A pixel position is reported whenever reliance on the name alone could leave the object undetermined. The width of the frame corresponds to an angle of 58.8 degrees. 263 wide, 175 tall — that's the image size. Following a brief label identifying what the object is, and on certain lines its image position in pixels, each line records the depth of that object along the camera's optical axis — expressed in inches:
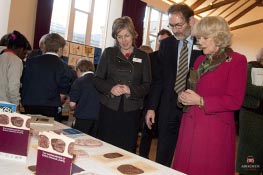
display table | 34.5
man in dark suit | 63.8
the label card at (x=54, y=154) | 29.4
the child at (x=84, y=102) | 91.3
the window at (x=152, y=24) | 284.6
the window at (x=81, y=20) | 206.6
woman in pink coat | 49.1
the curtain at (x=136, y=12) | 240.5
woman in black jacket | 64.9
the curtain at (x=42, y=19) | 181.4
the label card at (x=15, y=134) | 35.4
